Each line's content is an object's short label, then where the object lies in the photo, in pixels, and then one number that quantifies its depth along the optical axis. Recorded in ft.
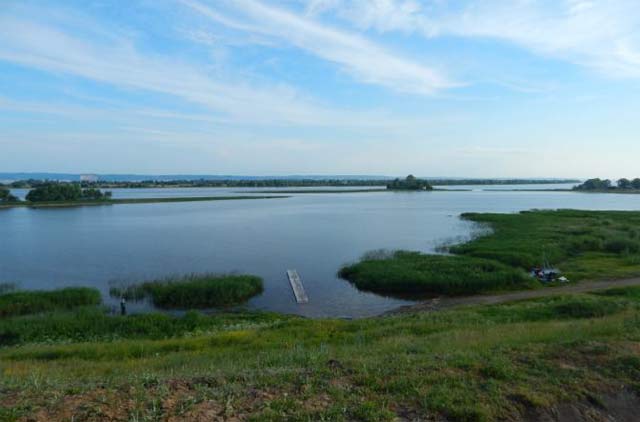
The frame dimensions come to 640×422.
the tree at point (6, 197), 323.16
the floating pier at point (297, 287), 80.74
